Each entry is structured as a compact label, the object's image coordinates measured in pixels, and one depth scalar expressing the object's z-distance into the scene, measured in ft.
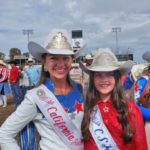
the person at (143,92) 5.98
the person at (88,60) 17.48
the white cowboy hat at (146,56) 6.87
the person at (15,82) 24.89
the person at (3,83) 25.27
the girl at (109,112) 5.62
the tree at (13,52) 204.33
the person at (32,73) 24.25
